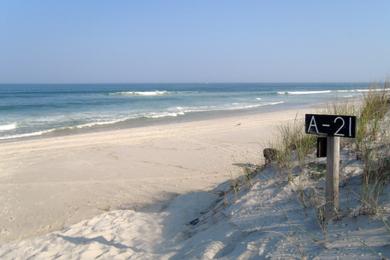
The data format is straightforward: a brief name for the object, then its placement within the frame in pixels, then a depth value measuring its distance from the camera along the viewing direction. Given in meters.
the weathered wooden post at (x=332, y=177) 3.33
